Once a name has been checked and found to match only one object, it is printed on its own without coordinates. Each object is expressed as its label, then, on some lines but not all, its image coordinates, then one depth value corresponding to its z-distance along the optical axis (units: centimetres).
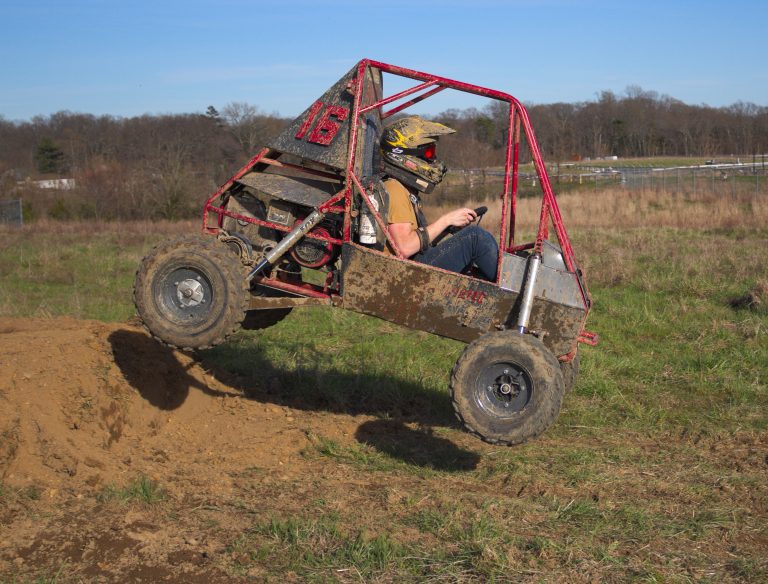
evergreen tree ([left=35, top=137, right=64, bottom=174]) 5588
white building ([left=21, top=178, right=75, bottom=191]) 4462
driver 591
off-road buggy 535
